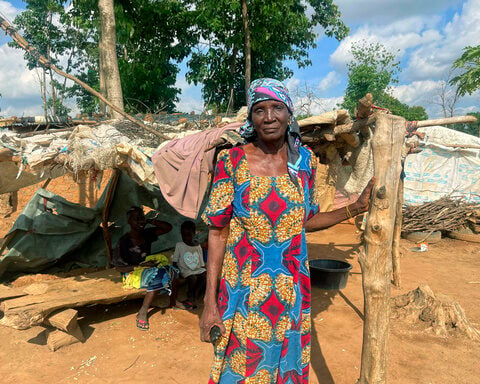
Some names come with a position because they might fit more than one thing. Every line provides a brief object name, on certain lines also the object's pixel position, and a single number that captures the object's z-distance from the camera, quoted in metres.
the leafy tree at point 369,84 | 20.58
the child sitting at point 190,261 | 4.65
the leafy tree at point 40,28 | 18.61
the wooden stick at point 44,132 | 3.83
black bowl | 4.88
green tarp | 5.07
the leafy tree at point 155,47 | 10.60
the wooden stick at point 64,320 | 3.60
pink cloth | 2.96
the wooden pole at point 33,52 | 3.74
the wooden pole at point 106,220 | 5.39
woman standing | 1.66
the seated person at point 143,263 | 4.22
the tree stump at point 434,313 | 3.77
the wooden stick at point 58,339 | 3.64
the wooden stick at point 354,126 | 2.60
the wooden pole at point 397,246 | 4.79
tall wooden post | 1.98
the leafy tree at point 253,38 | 9.91
